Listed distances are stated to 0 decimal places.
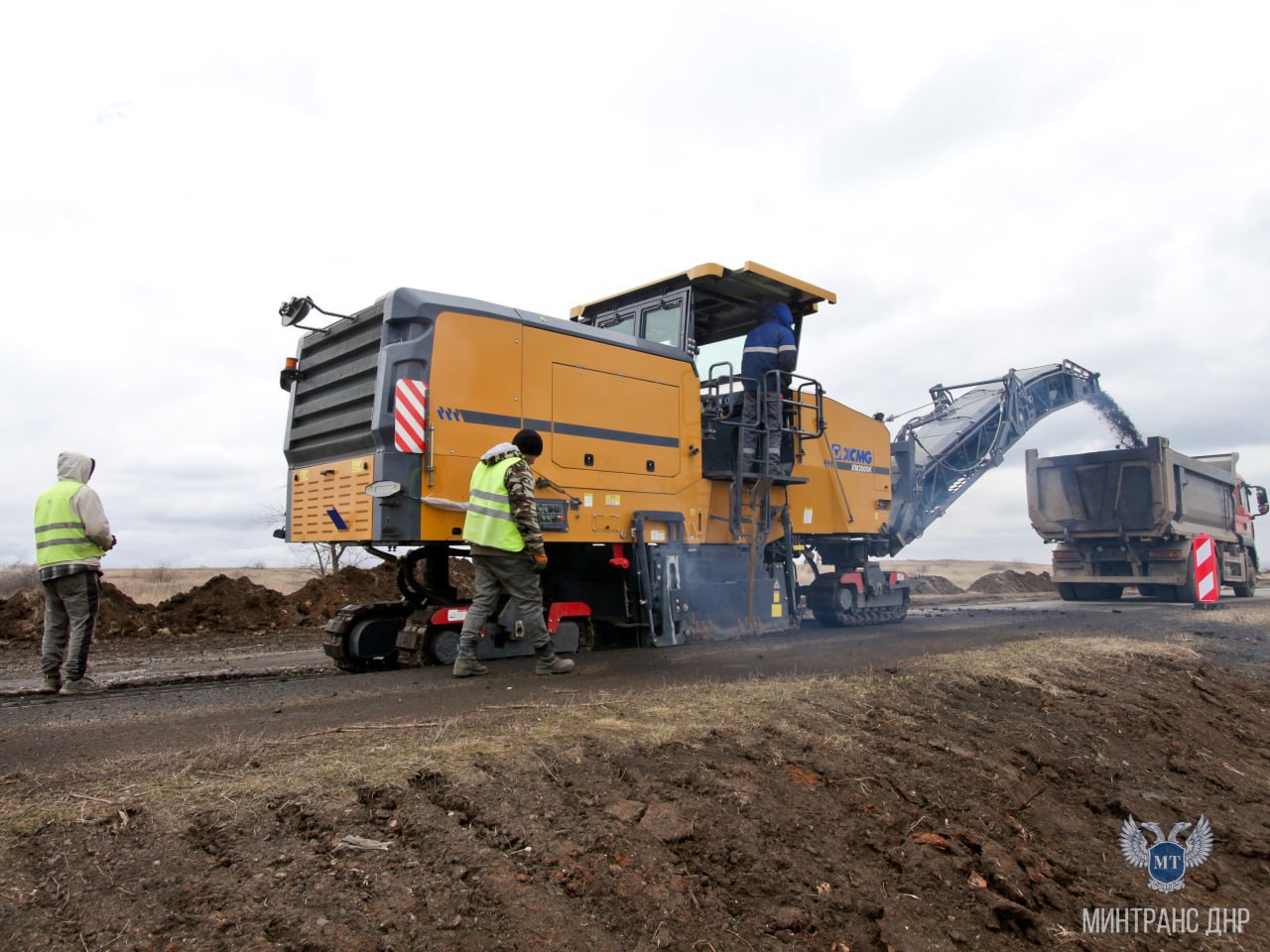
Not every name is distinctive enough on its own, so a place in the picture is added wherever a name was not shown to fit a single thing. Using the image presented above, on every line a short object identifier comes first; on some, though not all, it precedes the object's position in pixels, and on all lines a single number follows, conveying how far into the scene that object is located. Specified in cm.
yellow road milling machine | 673
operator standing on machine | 927
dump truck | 1589
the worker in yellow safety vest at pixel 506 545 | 632
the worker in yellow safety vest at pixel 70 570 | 582
